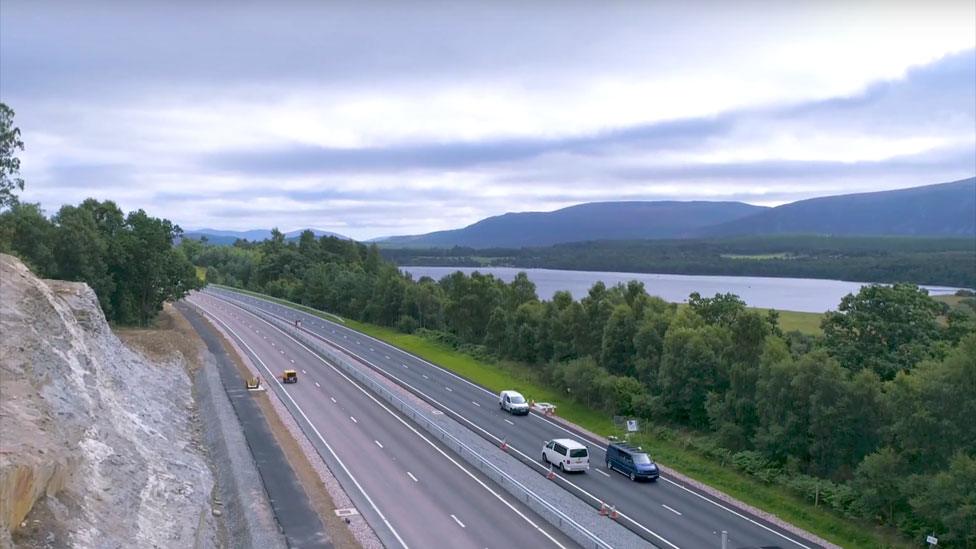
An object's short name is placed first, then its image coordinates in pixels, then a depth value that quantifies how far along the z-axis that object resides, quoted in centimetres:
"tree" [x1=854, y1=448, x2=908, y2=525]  2569
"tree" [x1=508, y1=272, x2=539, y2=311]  7256
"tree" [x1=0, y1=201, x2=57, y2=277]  4988
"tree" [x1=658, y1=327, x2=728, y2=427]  4044
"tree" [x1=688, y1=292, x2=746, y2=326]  4791
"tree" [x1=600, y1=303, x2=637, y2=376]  5028
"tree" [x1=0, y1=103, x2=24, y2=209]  4669
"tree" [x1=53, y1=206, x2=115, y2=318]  5319
